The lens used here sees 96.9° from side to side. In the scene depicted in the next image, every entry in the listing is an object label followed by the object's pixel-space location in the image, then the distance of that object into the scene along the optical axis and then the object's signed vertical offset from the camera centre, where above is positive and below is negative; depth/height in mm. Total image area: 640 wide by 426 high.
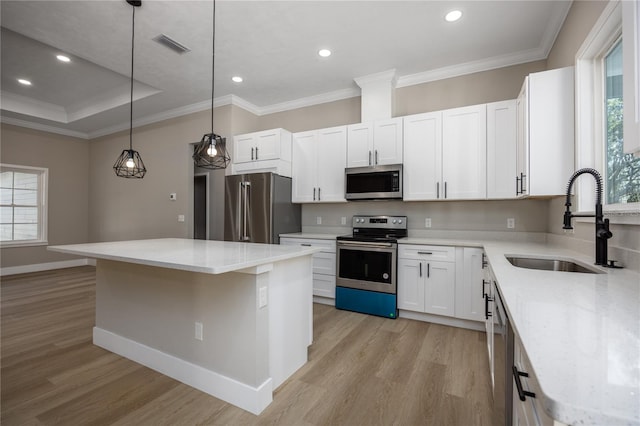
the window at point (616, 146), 1652 +470
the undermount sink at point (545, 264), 1812 -318
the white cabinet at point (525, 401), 593 -478
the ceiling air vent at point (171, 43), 2975 +1854
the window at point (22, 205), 5453 +159
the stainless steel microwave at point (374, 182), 3430 +421
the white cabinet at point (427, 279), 2982 -683
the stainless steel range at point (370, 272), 3215 -664
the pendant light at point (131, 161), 2486 +481
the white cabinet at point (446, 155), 3090 +705
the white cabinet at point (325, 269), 3621 -693
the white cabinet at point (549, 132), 2189 +678
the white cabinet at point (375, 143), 3490 +927
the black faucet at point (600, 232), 1474 -77
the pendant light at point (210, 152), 2381 +540
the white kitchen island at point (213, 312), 1744 -706
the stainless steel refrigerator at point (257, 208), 3850 +99
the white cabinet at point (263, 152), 4016 +922
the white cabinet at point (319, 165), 3865 +714
